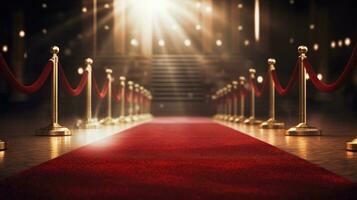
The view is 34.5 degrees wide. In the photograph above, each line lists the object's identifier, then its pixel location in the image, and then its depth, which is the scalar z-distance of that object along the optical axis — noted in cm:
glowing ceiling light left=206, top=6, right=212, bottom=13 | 3619
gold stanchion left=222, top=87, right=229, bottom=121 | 1949
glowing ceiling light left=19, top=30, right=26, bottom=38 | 3063
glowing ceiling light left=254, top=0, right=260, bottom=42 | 3431
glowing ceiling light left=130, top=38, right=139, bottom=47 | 3639
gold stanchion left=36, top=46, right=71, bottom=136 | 934
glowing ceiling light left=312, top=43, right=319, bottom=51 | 3048
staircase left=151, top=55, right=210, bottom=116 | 2503
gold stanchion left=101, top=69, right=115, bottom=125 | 1446
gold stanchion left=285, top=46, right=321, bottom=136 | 934
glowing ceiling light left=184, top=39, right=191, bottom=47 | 3721
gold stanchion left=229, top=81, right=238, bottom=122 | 1683
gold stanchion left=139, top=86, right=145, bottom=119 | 2081
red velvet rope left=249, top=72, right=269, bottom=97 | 1261
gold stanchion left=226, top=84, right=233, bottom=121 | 1852
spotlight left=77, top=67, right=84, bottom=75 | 2880
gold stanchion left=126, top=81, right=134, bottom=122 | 1848
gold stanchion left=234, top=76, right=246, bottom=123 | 1579
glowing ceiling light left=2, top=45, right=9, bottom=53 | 3038
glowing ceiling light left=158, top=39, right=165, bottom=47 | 3747
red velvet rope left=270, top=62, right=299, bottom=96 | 1009
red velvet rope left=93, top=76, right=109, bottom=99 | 1308
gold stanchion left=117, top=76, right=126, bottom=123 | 1602
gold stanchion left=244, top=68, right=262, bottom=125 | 1412
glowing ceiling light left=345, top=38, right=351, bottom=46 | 3040
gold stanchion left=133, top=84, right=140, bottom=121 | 1959
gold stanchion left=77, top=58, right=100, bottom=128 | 1221
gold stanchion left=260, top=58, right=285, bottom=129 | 1193
